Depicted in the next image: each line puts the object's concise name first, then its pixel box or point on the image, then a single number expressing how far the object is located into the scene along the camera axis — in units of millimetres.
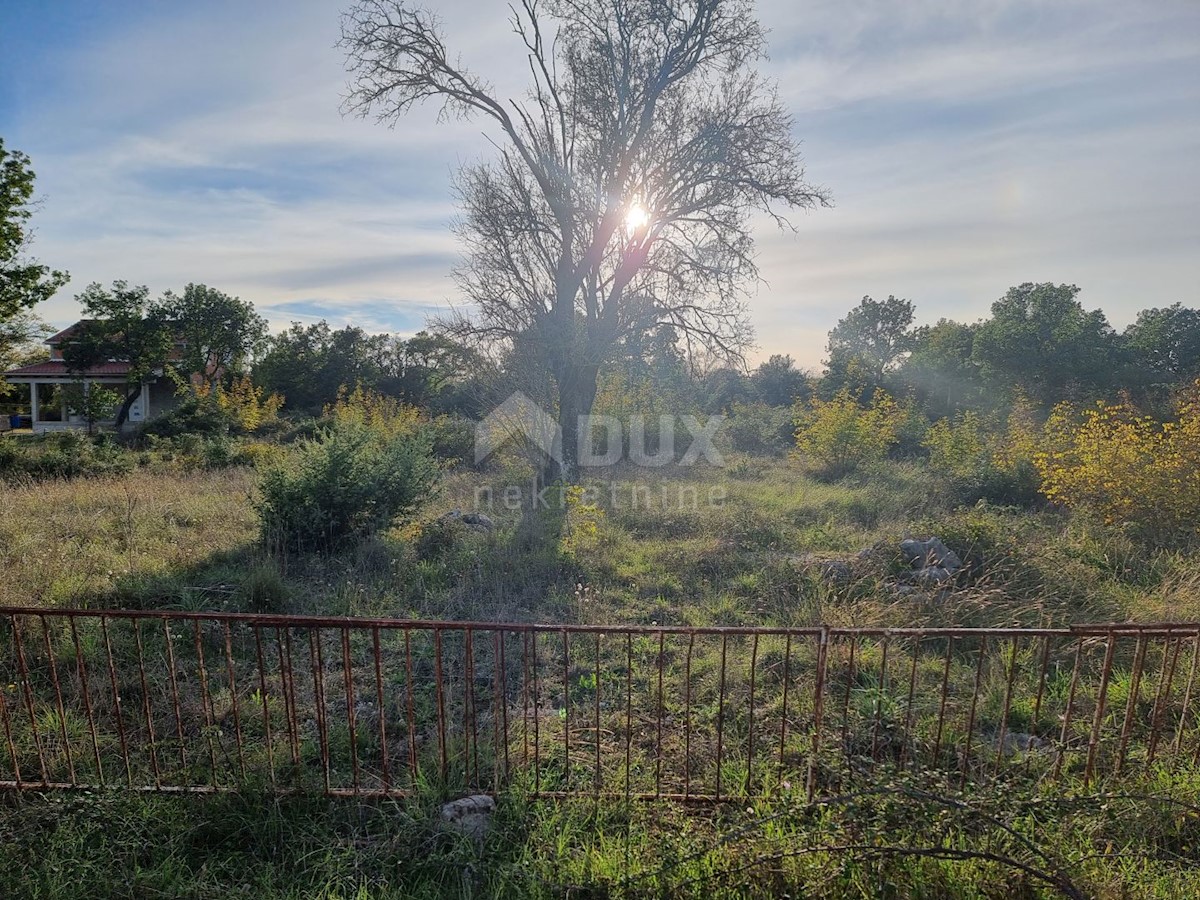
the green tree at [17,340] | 16234
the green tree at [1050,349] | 23188
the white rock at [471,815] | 2438
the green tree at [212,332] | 26000
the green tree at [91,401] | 20719
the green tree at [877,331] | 44112
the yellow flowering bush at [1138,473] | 6336
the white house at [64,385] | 23234
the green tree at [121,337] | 22188
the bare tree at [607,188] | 10875
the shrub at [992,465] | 8906
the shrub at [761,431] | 17312
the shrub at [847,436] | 11492
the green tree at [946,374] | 26031
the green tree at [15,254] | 13312
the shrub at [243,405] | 19344
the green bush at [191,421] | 18062
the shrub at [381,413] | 14274
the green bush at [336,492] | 6520
